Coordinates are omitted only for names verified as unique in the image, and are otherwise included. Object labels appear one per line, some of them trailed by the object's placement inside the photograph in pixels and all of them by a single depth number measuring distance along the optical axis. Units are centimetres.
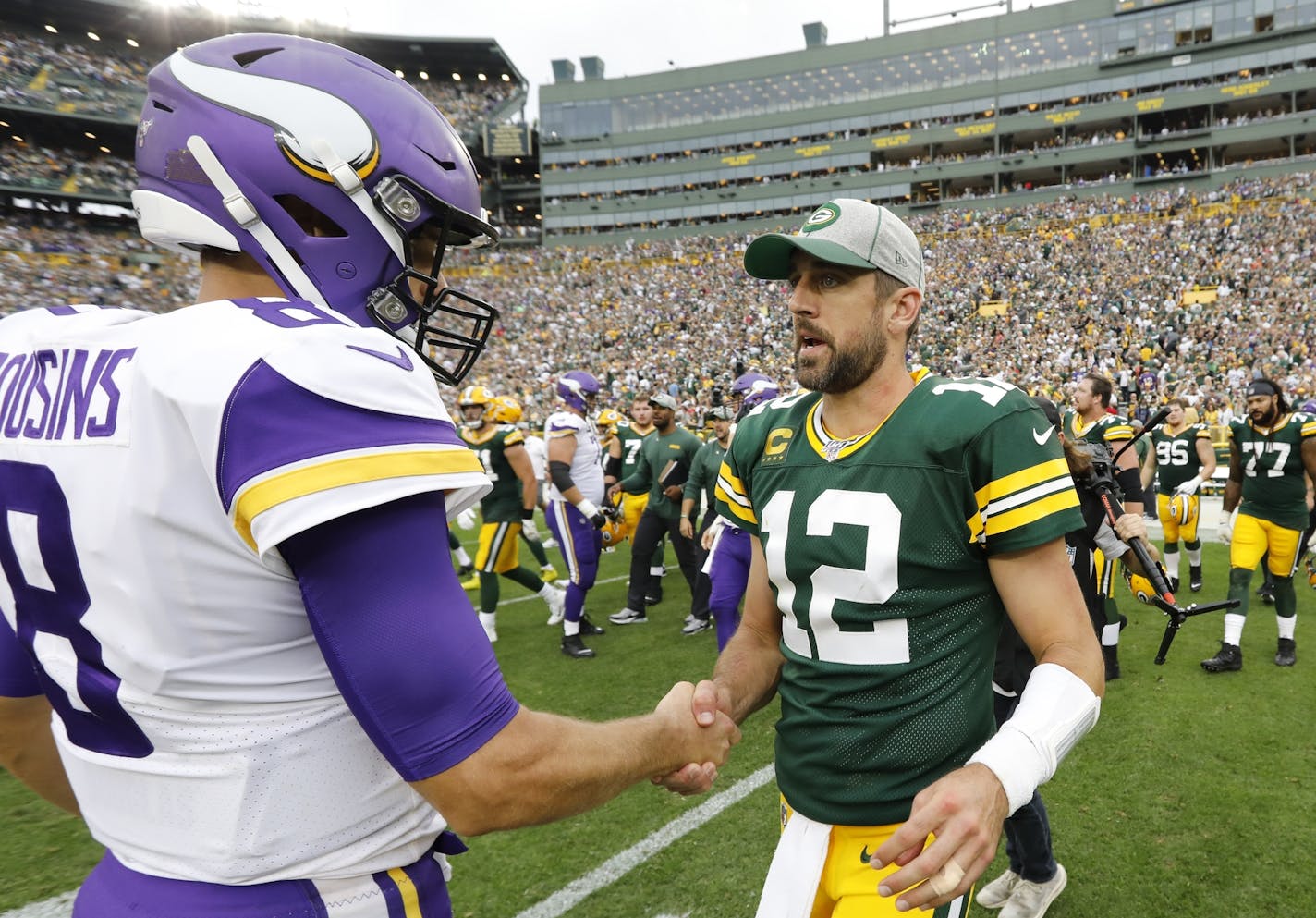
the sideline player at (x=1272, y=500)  643
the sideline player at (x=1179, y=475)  895
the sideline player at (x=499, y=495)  772
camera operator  323
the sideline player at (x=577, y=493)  762
